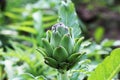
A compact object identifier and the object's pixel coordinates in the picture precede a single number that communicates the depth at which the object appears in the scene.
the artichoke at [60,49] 0.52
